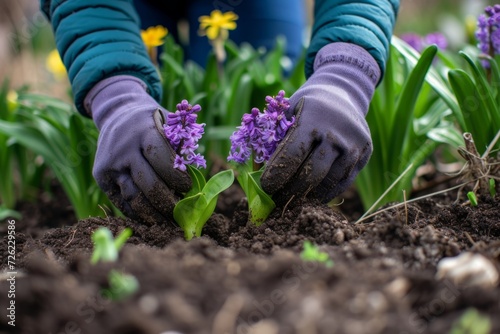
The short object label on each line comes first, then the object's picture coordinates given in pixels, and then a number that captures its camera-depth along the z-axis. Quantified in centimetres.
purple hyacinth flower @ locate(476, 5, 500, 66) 171
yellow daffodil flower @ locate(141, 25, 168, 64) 235
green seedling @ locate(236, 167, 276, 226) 137
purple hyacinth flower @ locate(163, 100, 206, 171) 133
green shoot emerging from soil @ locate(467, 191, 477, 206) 144
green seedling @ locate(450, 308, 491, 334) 73
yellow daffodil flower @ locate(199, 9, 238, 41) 241
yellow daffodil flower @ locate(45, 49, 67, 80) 320
